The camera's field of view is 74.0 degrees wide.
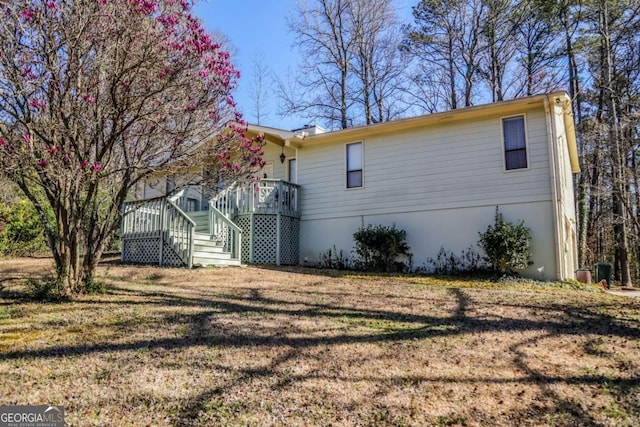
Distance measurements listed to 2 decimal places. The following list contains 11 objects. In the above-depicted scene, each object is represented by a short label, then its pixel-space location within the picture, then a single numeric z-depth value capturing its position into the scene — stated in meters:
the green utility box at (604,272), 13.10
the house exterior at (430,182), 9.97
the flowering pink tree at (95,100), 4.89
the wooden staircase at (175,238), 10.06
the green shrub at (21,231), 12.22
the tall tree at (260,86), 25.73
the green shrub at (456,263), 10.43
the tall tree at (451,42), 20.58
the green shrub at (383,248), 11.00
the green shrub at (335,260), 12.20
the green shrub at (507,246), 9.45
